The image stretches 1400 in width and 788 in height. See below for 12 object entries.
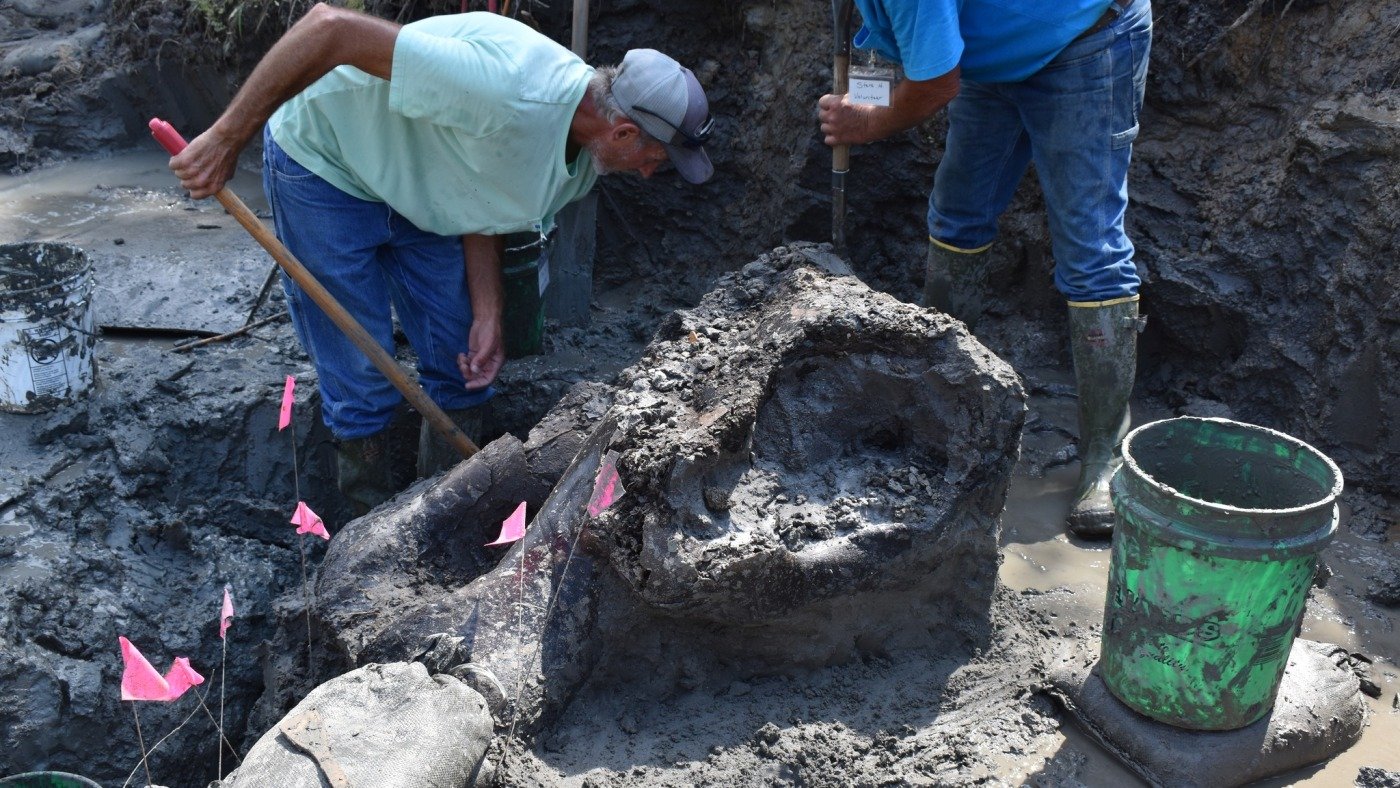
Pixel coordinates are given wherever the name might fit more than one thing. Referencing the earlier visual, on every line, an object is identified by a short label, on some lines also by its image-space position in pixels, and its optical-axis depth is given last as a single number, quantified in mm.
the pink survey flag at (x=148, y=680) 2111
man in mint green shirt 2887
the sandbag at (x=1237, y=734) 2318
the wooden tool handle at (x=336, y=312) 3016
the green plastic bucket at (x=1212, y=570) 2139
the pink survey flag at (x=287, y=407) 3168
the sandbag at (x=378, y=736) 1953
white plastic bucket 3688
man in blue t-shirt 2955
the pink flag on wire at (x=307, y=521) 2764
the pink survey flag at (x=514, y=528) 2492
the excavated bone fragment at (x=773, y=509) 2402
